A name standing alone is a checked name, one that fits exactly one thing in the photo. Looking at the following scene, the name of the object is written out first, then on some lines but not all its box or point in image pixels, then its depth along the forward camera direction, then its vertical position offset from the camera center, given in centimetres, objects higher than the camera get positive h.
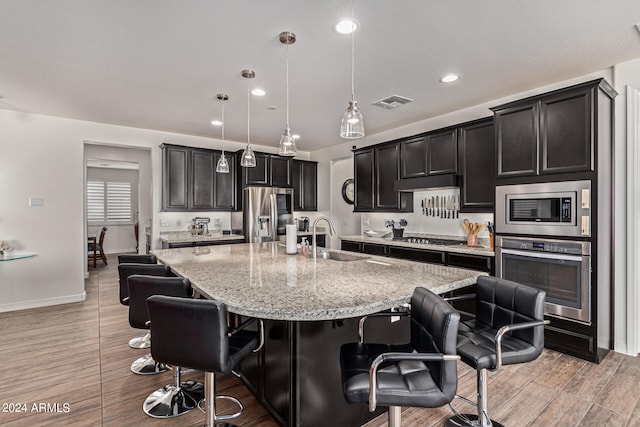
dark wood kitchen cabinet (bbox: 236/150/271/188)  559 +72
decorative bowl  519 -38
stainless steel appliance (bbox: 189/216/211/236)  520 -24
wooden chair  712 -80
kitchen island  145 -45
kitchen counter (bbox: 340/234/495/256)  346 -45
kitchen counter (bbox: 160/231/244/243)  485 -42
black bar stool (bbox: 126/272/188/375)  191 -49
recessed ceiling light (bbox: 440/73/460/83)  311 +135
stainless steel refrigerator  545 -5
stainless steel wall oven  272 -56
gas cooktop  412 -43
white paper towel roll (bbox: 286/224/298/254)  313 -29
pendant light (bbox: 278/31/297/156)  247 +59
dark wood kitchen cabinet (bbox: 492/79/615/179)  269 +74
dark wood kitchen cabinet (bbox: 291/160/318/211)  656 +57
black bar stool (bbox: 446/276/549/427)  155 -69
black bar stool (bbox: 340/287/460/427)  122 -70
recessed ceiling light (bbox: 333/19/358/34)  219 +134
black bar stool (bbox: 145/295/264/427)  141 -58
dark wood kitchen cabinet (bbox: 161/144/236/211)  508 +52
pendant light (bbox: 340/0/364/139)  205 +59
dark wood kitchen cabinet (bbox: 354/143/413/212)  481 +50
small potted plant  484 -25
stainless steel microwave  272 +1
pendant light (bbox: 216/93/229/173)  372 +56
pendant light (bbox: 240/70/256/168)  302 +66
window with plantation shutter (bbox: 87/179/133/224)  880 +30
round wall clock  634 +41
